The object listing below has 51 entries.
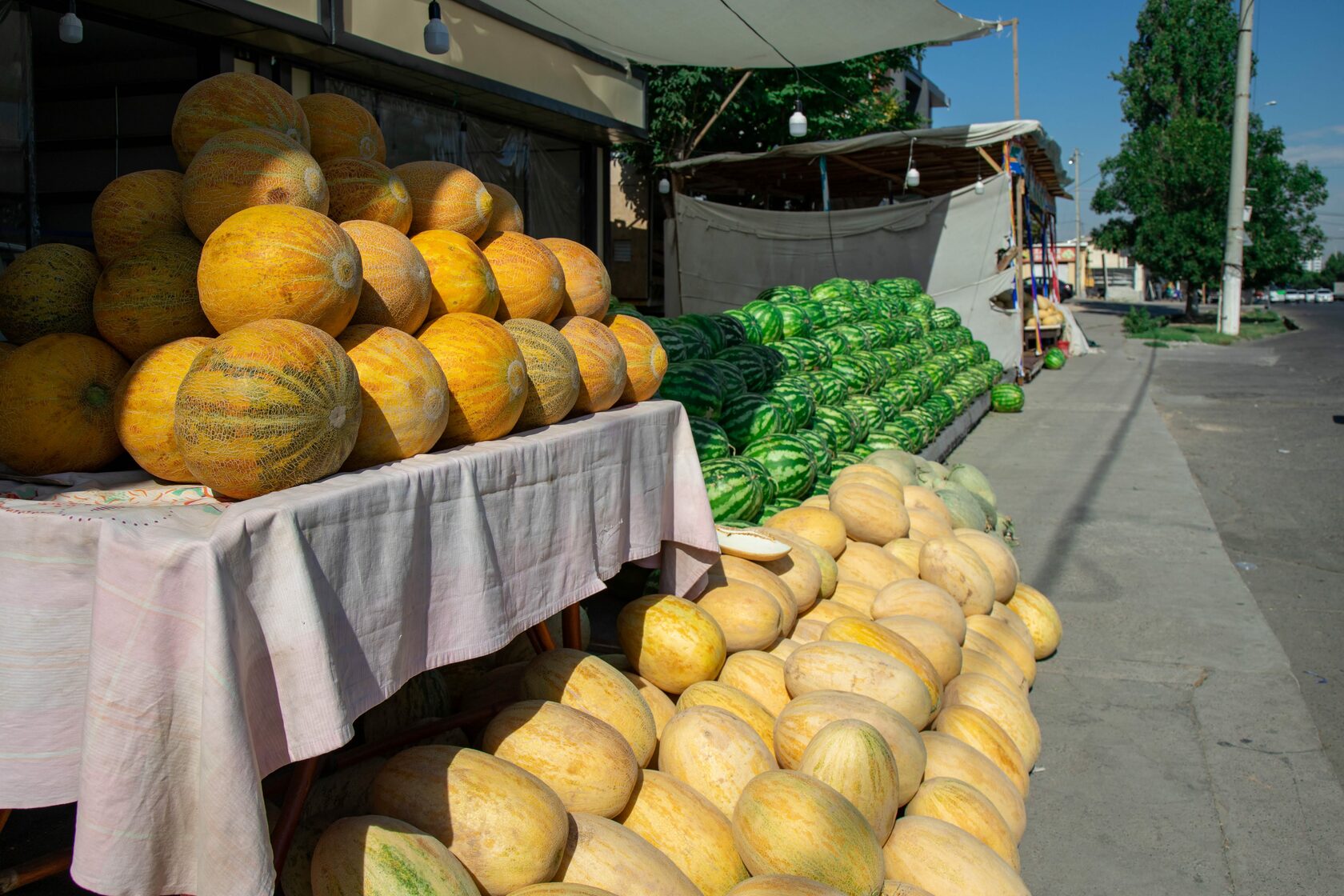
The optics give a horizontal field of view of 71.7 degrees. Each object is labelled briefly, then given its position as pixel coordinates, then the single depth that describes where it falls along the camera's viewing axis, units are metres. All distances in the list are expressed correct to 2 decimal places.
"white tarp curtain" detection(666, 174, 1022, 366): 14.71
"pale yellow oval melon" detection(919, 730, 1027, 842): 3.20
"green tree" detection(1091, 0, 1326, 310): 34.59
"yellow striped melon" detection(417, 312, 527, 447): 2.59
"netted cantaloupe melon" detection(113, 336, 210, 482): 2.19
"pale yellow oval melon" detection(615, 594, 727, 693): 3.34
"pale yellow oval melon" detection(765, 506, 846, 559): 4.65
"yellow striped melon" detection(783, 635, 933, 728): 3.36
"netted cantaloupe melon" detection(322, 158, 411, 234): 2.74
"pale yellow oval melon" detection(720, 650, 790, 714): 3.45
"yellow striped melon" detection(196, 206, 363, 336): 2.18
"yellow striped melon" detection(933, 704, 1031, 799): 3.47
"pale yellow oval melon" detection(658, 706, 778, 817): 2.82
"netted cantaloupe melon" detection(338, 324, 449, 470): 2.30
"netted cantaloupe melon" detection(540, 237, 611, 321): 3.49
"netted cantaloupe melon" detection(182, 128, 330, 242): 2.38
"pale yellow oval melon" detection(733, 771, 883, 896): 2.47
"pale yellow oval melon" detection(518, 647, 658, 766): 2.85
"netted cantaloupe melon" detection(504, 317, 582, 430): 2.92
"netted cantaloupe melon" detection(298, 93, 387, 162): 3.02
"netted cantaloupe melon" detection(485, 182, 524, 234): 3.37
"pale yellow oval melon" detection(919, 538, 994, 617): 4.56
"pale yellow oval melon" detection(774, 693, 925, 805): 3.03
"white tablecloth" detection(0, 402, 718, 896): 1.66
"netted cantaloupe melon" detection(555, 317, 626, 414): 3.19
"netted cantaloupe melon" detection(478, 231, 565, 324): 3.12
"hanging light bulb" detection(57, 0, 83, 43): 5.18
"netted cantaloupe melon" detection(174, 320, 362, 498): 1.93
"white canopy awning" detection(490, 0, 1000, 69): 7.29
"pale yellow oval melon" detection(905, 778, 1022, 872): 2.95
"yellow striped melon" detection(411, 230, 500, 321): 2.82
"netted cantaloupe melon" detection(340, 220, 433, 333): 2.53
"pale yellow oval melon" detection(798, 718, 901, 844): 2.75
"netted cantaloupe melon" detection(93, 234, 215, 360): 2.32
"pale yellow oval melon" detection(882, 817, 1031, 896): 2.64
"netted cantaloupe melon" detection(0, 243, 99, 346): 2.41
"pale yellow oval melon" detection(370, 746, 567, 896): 2.19
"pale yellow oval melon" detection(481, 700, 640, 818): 2.50
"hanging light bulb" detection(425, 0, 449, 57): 6.88
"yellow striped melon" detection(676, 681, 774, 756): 3.17
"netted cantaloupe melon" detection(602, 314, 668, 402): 3.55
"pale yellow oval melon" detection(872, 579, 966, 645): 4.14
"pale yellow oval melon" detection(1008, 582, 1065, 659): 5.00
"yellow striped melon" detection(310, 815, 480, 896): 2.01
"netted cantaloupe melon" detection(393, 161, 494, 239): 3.03
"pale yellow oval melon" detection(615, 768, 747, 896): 2.54
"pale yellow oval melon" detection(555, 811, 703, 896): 2.29
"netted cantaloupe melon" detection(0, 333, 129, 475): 2.24
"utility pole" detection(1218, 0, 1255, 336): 26.08
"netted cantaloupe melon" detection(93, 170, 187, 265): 2.52
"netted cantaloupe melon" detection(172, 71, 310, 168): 2.63
